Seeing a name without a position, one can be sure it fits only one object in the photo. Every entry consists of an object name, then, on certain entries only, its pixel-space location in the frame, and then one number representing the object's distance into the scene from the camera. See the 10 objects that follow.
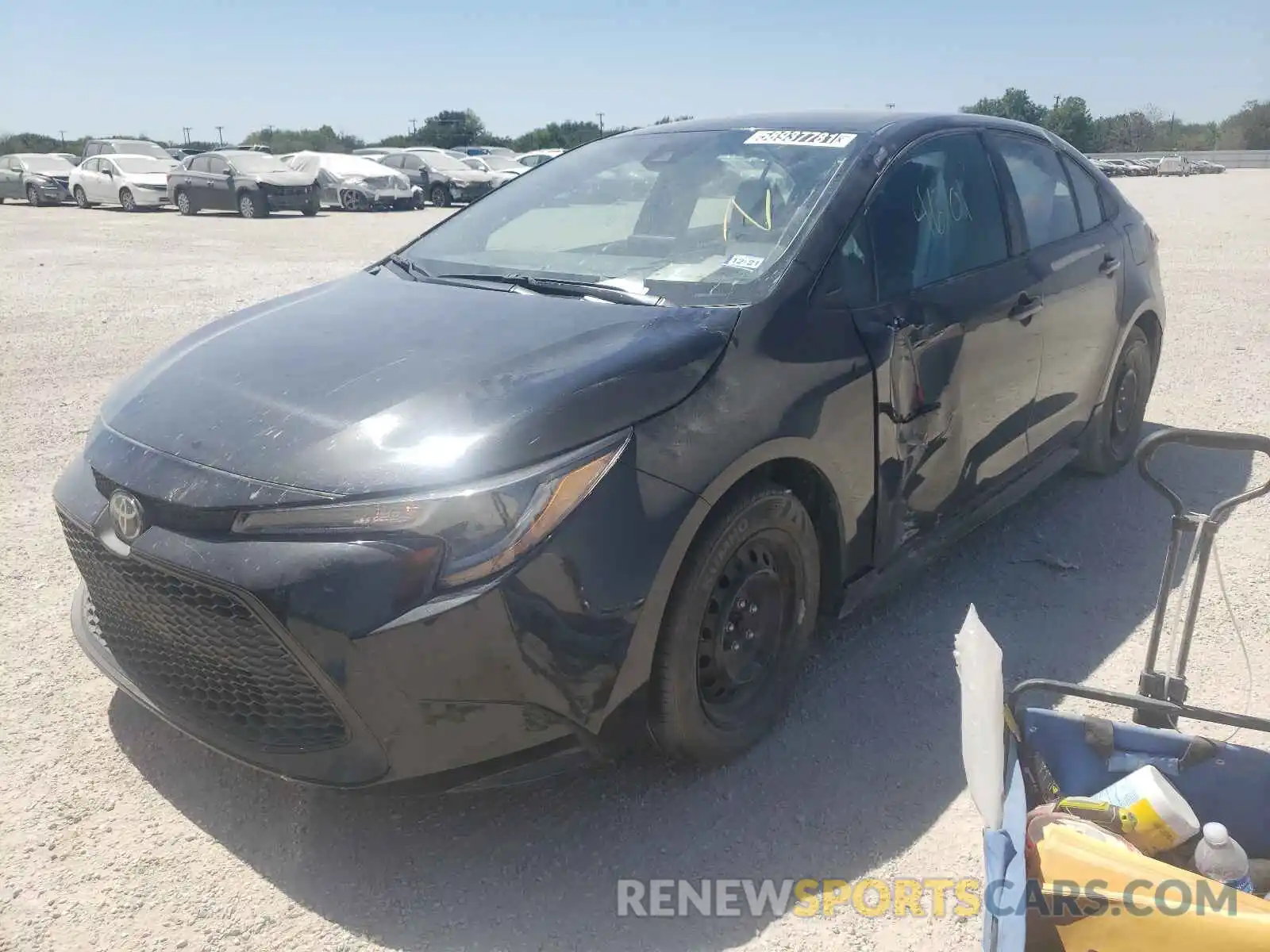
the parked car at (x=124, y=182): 23.39
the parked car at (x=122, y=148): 25.80
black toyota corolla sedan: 2.08
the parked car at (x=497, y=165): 26.59
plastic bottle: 1.90
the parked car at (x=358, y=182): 24.00
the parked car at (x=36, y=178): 26.06
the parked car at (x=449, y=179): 25.75
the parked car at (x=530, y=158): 28.11
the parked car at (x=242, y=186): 21.44
